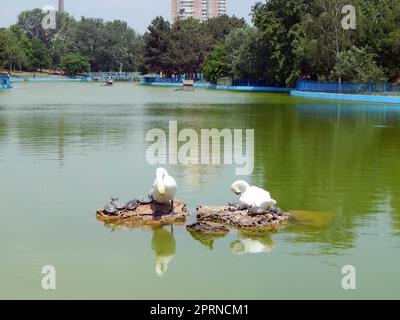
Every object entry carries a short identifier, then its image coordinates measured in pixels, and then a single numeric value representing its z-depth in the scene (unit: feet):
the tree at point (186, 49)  347.15
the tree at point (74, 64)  428.56
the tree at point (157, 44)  360.69
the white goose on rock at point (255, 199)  32.71
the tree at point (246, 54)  237.25
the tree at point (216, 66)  280.31
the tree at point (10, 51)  300.81
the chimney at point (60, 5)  504.47
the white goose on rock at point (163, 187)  32.37
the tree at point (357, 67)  157.99
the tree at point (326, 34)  166.50
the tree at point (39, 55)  434.71
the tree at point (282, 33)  207.51
